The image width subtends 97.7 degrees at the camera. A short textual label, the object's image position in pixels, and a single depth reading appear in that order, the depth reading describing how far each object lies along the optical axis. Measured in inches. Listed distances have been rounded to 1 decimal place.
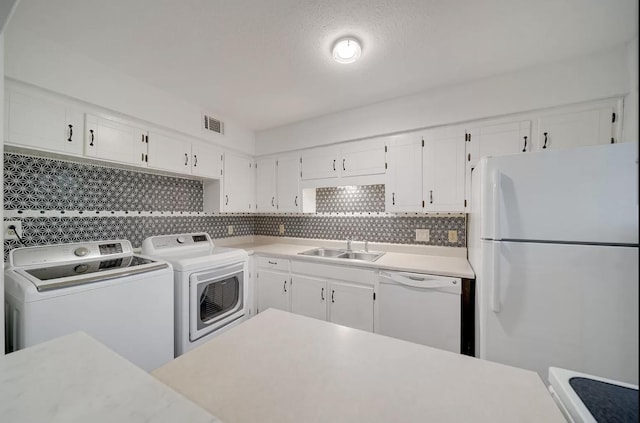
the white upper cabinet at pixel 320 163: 114.6
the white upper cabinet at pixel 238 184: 121.6
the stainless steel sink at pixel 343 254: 114.1
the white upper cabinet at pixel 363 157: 104.8
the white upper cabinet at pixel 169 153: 94.0
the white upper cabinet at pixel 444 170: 90.8
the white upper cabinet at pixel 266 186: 131.5
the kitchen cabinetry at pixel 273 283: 111.5
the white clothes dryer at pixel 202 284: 84.3
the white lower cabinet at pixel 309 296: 102.2
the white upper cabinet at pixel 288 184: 124.5
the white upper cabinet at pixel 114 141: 79.0
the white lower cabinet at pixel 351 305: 92.9
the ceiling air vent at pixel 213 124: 109.7
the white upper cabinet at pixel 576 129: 73.7
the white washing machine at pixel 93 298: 57.4
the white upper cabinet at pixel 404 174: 97.8
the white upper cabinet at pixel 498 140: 82.0
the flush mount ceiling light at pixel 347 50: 69.1
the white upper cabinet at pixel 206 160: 107.6
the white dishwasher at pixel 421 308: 79.3
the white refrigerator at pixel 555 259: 54.0
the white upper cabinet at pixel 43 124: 67.0
